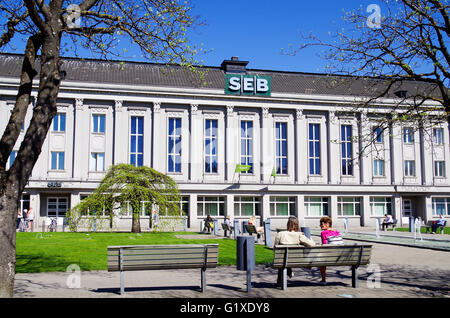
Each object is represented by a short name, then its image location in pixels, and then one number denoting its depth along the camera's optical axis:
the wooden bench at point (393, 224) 37.80
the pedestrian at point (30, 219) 36.25
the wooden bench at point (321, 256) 8.97
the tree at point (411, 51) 9.90
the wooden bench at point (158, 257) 8.51
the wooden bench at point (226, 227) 26.56
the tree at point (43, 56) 6.99
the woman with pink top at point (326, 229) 10.21
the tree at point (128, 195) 30.75
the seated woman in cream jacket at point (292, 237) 9.70
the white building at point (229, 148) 42.06
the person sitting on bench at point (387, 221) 37.72
